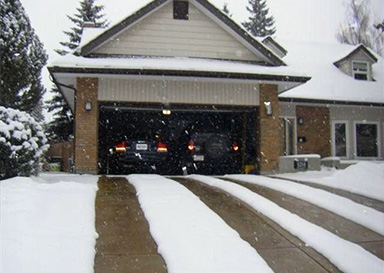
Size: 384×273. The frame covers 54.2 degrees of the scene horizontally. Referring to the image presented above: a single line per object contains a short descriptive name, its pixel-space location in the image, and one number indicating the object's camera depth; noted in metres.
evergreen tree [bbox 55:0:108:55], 27.95
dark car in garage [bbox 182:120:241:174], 10.81
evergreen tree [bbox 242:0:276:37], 38.88
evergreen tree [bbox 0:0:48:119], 14.75
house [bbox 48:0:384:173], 10.28
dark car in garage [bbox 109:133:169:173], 10.37
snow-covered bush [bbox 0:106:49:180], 6.70
